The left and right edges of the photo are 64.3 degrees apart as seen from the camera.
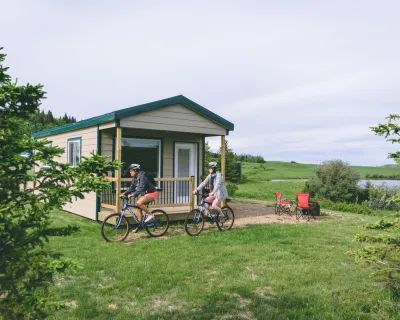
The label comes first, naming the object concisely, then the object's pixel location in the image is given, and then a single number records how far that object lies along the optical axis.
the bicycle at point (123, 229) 8.23
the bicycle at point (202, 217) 9.03
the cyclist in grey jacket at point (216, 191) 9.18
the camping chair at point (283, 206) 13.16
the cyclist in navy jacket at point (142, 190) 8.34
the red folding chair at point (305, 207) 12.25
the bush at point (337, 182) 18.25
